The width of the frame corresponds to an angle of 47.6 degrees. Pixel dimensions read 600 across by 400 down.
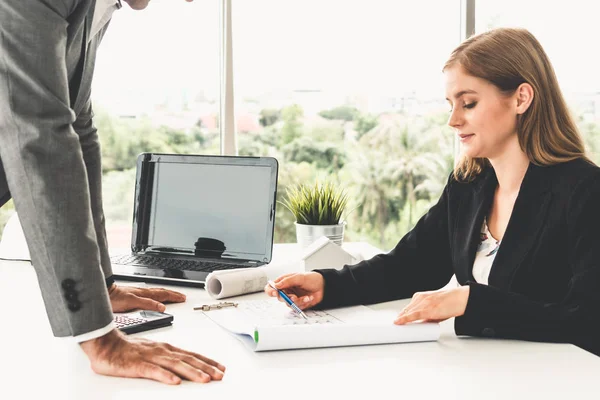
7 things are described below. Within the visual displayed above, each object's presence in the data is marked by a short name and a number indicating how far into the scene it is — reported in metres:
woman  1.28
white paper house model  1.58
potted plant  1.93
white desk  0.89
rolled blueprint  1.43
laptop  1.71
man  0.96
